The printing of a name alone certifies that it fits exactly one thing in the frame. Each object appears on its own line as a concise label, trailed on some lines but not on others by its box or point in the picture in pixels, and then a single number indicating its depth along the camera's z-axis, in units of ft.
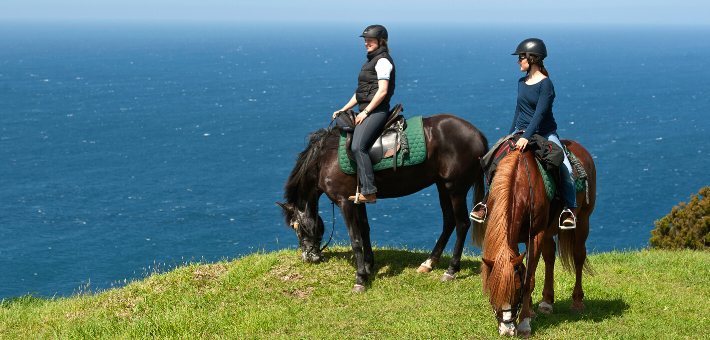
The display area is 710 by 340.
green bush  58.80
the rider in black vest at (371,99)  31.22
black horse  33.65
